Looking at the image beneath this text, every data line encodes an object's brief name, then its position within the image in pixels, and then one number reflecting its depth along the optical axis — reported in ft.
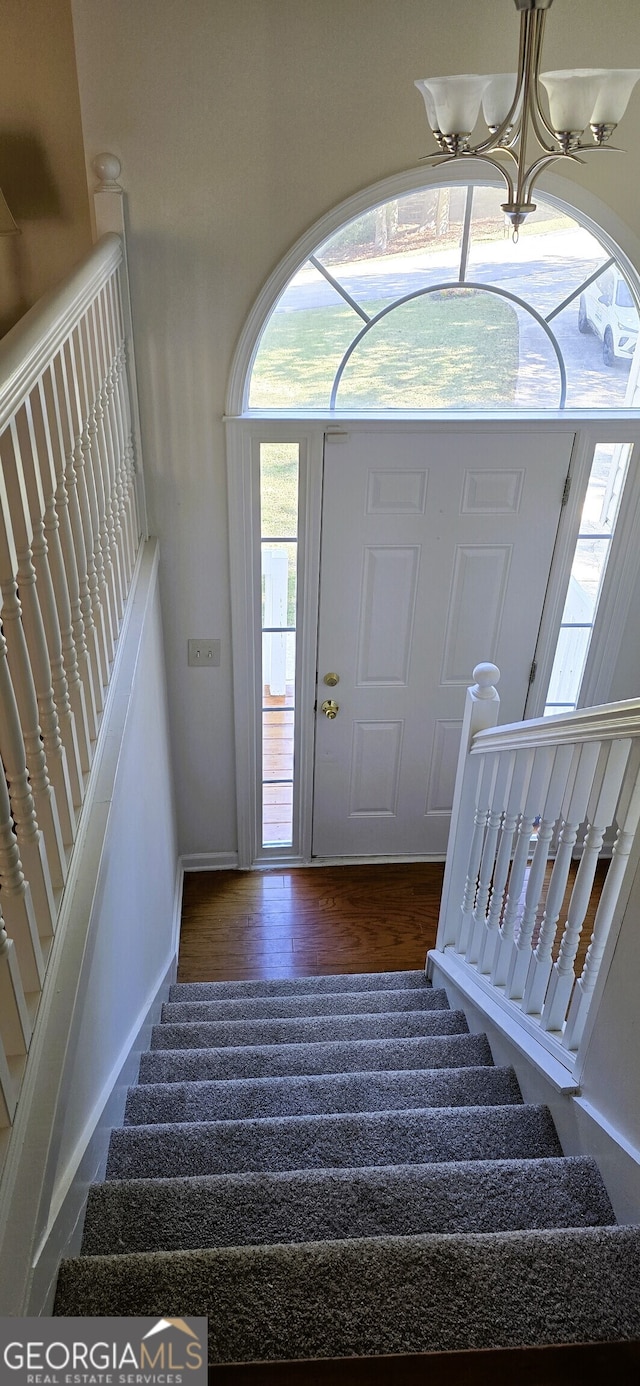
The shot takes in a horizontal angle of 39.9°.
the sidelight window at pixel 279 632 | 11.14
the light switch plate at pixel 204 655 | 11.84
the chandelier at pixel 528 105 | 5.44
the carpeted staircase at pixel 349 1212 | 4.25
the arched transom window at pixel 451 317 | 10.07
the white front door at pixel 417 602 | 11.25
